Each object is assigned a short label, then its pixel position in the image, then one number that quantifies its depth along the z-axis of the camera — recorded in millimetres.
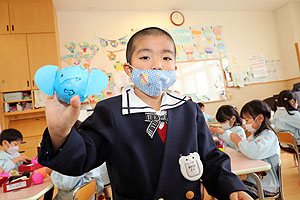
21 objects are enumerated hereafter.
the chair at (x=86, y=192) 1336
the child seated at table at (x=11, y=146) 2510
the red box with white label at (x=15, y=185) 1595
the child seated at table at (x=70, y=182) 1671
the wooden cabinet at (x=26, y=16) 4344
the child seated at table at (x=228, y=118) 2746
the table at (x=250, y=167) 1467
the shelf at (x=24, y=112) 4172
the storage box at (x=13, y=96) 4238
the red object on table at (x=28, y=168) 2026
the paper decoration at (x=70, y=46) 4875
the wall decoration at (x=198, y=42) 5422
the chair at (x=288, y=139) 2480
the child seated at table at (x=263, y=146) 1729
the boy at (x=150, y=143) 726
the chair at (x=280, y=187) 1688
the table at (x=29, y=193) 1426
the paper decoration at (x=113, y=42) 5043
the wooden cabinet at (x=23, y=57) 4281
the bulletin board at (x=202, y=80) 5344
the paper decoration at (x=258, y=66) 5887
